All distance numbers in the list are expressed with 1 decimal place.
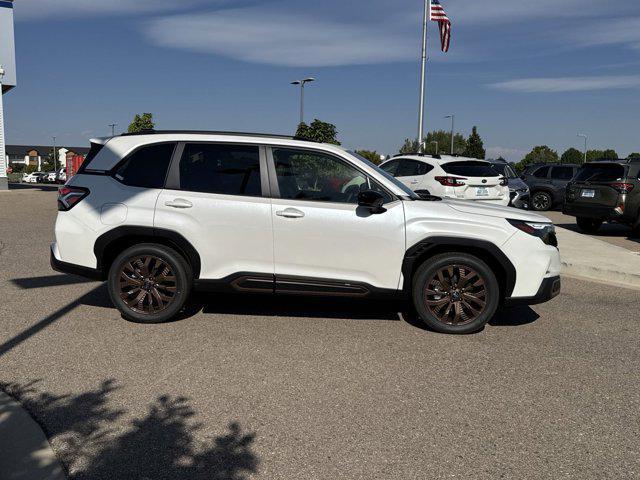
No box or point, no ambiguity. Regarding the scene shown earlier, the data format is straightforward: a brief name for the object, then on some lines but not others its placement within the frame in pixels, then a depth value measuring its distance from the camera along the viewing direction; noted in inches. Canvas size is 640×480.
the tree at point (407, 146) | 2753.4
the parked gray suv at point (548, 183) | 799.7
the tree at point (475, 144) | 3388.3
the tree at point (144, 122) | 1921.1
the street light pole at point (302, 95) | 1485.2
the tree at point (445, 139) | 4704.2
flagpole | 840.9
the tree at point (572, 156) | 4414.4
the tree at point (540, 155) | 3897.6
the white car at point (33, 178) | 2380.7
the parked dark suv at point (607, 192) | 497.4
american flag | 820.6
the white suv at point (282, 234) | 212.4
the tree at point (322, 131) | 1222.5
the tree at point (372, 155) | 1594.5
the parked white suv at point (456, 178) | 466.3
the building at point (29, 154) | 5561.0
